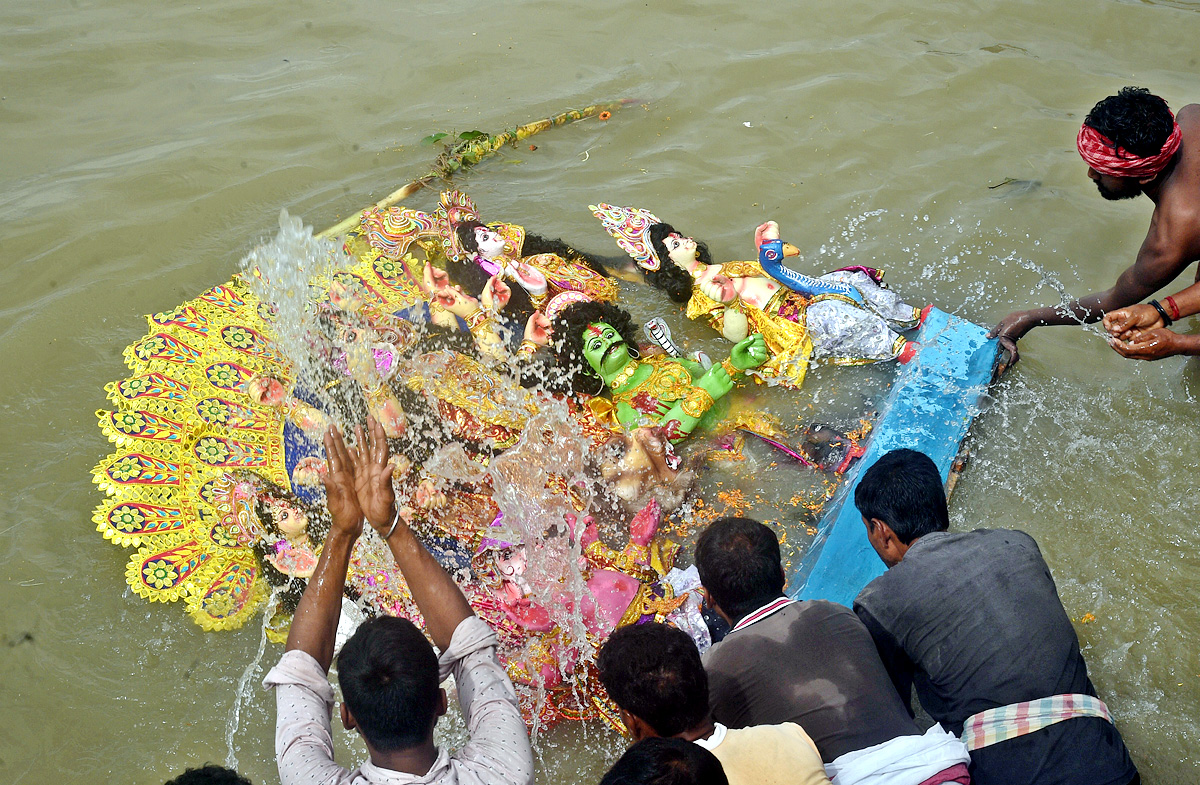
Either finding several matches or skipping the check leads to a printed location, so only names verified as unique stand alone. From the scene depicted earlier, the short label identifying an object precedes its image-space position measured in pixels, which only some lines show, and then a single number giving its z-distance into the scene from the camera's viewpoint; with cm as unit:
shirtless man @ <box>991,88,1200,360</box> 379
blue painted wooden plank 370
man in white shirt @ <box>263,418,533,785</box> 216
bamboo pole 593
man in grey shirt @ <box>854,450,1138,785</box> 247
